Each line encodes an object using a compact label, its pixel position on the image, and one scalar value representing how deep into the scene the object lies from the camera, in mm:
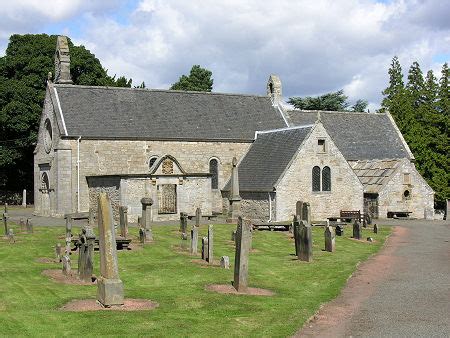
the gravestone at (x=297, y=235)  24172
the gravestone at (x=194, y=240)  24703
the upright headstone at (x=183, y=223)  31316
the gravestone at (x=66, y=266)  18903
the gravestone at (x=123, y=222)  29484
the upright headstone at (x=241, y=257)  17281
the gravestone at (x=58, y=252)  22328
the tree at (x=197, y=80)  90812
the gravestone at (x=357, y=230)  31906
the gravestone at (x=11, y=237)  26938
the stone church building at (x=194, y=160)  42188
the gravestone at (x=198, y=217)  34500
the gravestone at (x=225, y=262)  21380
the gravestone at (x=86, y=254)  17922
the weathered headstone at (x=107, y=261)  14625
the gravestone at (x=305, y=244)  23516
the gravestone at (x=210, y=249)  22234
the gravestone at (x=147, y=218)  28062
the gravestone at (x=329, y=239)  26578
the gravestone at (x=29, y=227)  31497
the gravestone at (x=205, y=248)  22641
